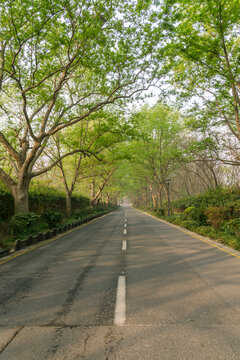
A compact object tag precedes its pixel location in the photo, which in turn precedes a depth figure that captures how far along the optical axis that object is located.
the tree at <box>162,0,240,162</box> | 9.76
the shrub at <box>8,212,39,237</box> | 10.63
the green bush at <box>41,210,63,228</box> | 14.34
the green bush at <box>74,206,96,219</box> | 23.23
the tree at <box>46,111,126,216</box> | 16.97
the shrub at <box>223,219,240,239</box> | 9.69
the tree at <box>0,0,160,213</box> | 8.83
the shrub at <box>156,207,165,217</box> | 27.16
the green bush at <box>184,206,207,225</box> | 13.47
